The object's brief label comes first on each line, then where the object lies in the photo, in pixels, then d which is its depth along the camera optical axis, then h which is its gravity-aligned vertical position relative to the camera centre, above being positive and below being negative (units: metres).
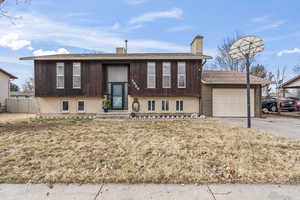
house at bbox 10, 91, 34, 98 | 26.92 +1.12
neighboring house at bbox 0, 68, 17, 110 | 16.28 +1.64
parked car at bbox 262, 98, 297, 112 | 15.01 -0.28
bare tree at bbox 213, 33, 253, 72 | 23.31 +6.49
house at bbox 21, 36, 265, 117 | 11.16 +1.06
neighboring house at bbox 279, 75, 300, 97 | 13.55 +1.59
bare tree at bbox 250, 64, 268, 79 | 26.87 +5.39
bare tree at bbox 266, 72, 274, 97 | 29.65 +4.52
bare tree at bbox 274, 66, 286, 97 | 34.39 +5.84
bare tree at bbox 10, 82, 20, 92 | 34.50 +3.02
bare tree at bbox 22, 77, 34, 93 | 37.69 +3.82
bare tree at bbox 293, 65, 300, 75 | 29.47 +6.18
